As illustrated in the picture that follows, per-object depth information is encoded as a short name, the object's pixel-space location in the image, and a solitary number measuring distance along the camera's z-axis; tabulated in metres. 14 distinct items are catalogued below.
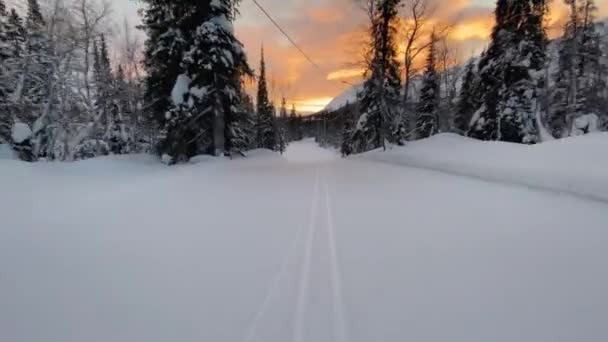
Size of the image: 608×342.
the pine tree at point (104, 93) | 25.53
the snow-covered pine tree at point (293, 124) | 105.64
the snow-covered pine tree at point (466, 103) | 31.04
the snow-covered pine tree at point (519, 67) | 19.03
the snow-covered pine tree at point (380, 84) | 22.86
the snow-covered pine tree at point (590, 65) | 23.77
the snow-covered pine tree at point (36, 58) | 18.22
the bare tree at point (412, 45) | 22.03
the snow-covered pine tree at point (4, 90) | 19.64
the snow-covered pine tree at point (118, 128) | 26.77
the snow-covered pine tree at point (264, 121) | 48.17
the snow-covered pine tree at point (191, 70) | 14.20
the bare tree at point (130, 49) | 29.49
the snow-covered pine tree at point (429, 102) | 32.69
